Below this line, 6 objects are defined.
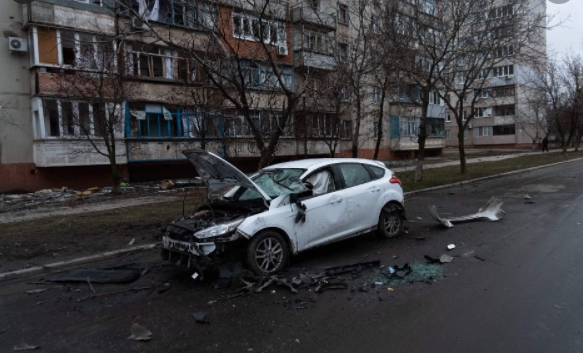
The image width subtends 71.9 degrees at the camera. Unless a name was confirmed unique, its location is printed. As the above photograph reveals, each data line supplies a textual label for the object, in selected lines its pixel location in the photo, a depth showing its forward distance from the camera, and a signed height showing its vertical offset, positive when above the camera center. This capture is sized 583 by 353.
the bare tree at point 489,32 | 14.65 +4.19
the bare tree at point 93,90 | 15.13 +2.79
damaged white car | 5.28 -0.88
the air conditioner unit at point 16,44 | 17.42 +5.25
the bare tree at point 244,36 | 8.96 +3.00
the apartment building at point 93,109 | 16.98 +2.25
